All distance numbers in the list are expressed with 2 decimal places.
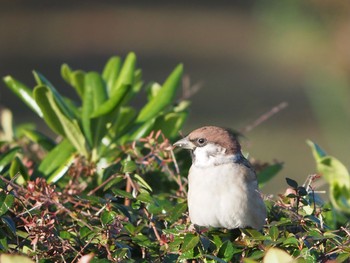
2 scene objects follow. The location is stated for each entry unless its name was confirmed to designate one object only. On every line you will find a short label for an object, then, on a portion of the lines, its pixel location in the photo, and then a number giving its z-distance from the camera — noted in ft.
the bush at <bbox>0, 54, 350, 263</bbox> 14.40
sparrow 17.15
